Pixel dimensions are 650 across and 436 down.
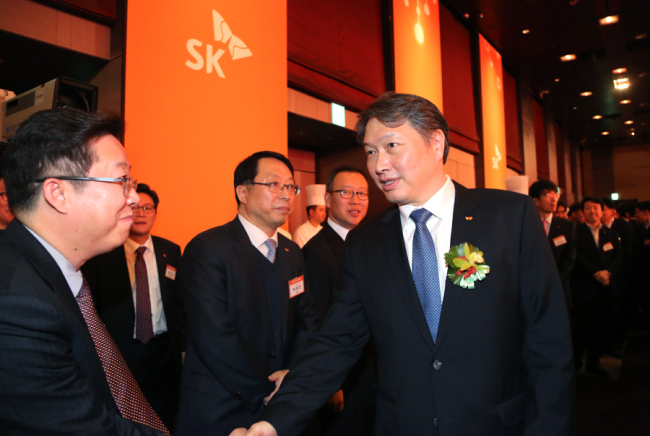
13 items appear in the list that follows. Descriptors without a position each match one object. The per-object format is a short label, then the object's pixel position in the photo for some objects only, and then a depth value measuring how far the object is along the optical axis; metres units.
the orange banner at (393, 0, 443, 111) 5.87
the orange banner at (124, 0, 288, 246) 2.87
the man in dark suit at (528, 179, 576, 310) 4.09
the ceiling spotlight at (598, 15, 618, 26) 7.86
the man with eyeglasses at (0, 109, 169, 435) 0.80
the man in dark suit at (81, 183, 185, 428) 2.38
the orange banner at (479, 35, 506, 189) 8.43
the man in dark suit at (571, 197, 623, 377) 4.45
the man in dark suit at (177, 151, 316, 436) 1.65
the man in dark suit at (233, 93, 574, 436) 1.16
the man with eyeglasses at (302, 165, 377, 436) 2.33
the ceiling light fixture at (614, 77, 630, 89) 11.09
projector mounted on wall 2.14
